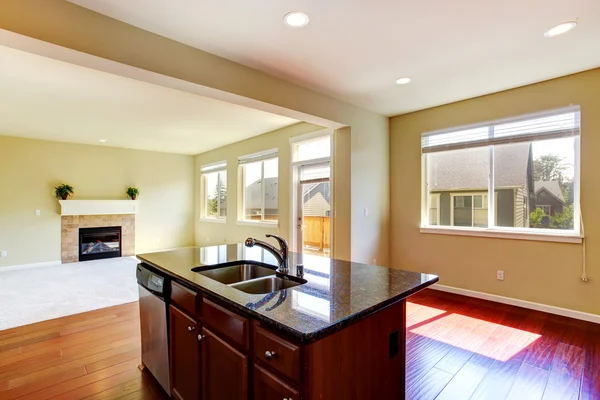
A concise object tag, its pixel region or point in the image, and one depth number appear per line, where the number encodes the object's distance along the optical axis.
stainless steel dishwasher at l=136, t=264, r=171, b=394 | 1.92
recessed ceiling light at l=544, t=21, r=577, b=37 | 2.31
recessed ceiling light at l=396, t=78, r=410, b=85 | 3.37
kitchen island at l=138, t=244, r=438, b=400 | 1.05
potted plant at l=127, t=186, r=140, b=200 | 7.30
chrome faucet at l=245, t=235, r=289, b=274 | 1.79
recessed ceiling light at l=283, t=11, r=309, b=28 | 2.20
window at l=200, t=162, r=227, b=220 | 7.48
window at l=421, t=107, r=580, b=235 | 3.32
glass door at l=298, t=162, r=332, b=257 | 5.09
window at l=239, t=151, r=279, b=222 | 5.92
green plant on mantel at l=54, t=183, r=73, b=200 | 6.36
